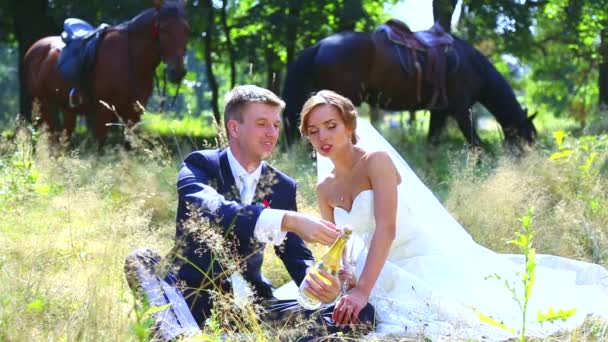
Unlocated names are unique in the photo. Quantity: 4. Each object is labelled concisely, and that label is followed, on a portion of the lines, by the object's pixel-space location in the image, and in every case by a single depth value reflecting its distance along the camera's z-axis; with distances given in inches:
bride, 143.5
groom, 129.1
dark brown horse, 399.5
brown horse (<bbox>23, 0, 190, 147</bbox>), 360.5
